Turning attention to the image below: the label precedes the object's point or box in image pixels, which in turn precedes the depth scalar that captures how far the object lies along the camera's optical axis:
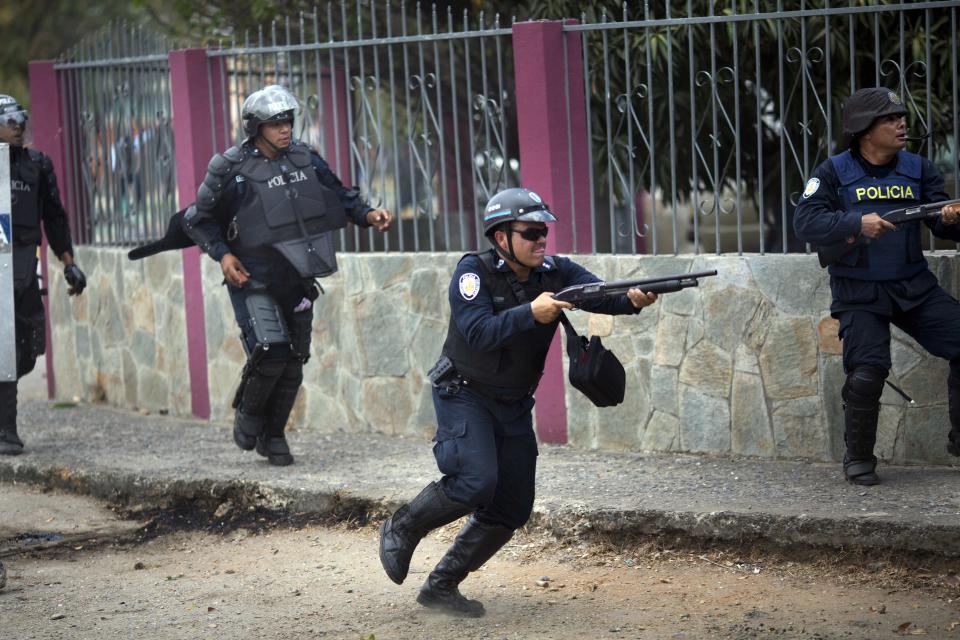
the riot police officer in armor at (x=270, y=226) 13.43
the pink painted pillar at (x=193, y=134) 17.27
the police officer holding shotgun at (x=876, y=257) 11.42
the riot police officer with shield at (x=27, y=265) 15.35
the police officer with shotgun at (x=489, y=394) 9.28
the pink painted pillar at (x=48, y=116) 19.77
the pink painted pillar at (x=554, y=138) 14.41
